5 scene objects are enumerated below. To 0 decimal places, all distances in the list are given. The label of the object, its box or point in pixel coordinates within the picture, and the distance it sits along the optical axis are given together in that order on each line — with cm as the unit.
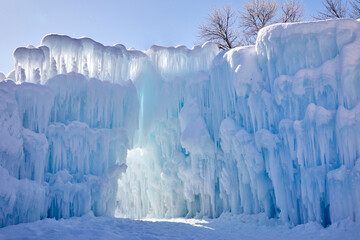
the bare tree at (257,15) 1852
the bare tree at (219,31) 1895
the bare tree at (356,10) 1658
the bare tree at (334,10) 1709
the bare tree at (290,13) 1853
